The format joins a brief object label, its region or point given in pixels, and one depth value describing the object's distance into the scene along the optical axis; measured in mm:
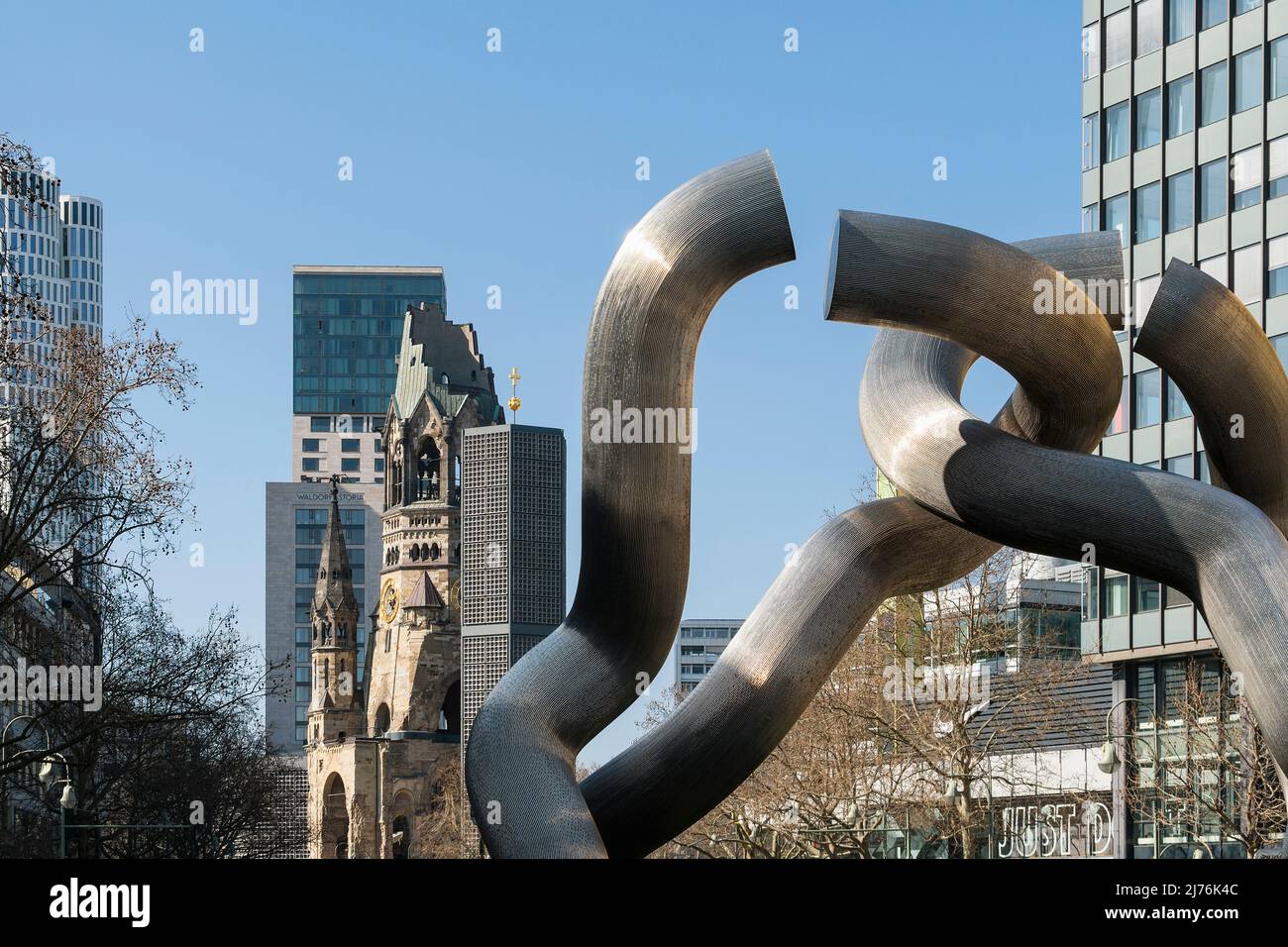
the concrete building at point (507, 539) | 138625
